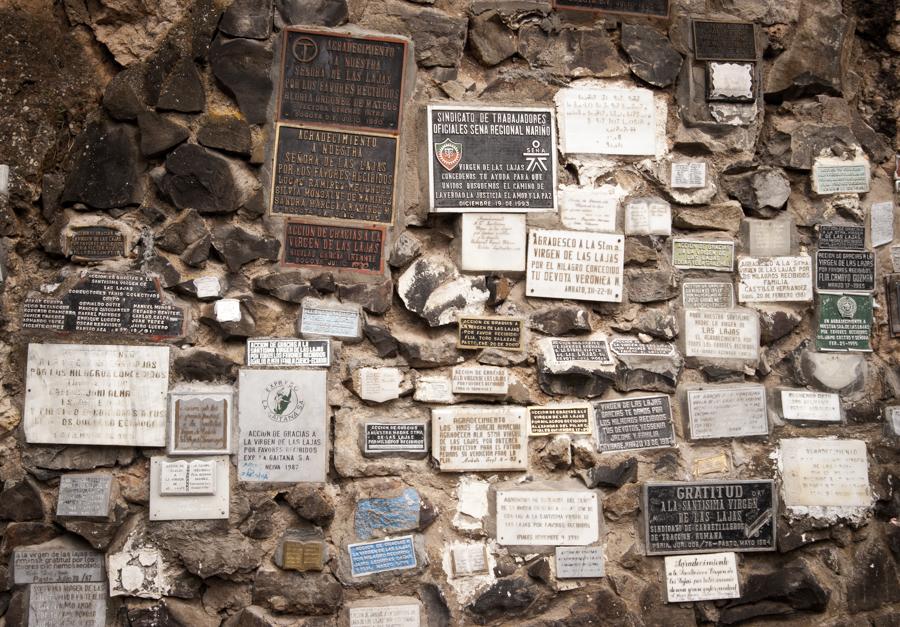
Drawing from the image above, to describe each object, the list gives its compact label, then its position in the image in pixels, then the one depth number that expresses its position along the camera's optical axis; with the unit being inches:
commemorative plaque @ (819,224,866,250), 215.5
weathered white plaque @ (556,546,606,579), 196.4
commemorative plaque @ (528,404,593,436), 201.8
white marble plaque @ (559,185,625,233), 210.5
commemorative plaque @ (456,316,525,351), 201.6
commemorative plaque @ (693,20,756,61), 219.1
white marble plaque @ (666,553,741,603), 200.5
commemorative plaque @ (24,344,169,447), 187.6
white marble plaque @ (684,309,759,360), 209.0
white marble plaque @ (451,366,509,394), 199.9
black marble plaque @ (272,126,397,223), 202.4
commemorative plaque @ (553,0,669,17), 216.7
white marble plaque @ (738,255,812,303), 212.4
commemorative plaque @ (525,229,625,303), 206.7
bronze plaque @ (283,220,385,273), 201.2
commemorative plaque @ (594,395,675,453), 203.2
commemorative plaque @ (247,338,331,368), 194.7
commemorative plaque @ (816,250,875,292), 214.2
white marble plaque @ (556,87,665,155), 212.7
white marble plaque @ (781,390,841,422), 208.7
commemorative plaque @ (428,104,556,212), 206.2
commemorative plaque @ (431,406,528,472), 197.8
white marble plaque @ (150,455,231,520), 187.6
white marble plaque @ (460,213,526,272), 204.8
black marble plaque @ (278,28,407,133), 204.4
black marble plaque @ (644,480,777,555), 201.2
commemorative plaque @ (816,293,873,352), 213.0
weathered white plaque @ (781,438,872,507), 206.1
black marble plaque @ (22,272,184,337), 190.9
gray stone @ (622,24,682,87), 216.5
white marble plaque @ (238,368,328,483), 191.8
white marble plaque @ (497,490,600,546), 197.0
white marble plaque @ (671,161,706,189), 213.5
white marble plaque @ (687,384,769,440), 205.5
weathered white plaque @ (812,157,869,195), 217.9
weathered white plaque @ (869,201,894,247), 217.8
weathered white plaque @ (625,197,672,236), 211.2
